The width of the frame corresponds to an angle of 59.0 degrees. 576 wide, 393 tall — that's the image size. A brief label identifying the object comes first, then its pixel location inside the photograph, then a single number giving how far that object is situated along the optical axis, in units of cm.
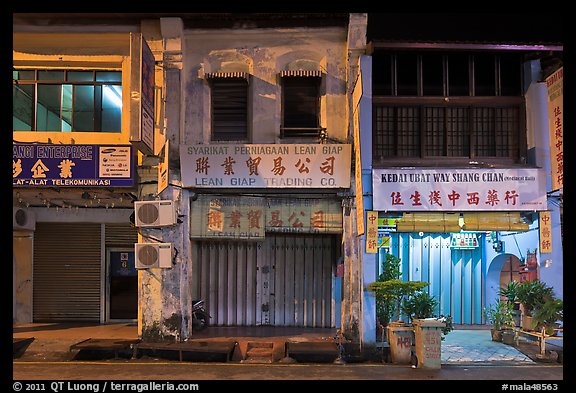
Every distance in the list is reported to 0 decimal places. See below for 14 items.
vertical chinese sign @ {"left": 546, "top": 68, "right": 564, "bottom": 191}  1131
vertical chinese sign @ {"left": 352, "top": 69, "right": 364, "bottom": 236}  1122
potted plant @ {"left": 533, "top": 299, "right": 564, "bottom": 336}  1141
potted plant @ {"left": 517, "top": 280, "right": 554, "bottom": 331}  1191
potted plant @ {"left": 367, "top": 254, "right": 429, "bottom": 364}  1119
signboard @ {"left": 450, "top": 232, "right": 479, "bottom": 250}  1446
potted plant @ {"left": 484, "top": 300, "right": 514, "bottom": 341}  1266
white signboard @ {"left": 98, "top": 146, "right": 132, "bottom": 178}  1207
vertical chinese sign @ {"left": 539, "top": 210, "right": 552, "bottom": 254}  1193
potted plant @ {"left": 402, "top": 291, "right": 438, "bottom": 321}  1147
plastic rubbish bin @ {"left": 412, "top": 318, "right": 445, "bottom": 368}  1069
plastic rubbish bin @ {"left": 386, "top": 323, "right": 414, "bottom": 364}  1120
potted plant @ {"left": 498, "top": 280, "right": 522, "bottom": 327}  1258
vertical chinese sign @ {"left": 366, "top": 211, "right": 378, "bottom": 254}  1187
